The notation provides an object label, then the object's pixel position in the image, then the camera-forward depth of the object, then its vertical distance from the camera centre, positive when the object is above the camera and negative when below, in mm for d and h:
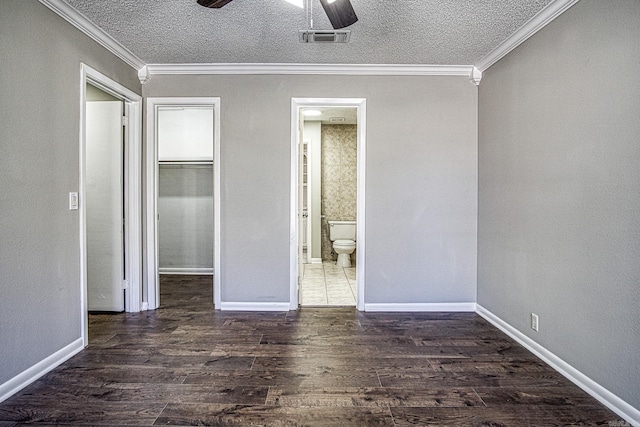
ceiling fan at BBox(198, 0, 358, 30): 1881 +1070
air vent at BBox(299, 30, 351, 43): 2176 +1059
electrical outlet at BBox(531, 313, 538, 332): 2633 -870
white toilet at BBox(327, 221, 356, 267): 5949 -534
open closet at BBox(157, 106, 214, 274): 5344 -178
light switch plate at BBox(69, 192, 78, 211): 2541 +30
